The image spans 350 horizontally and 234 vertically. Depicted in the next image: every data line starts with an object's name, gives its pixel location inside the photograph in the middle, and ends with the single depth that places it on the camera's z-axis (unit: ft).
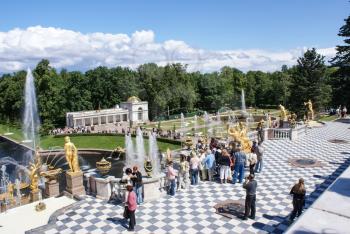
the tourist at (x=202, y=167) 50.78
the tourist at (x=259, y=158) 54.70
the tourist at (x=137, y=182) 40.88
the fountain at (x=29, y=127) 163.32
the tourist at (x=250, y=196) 36.40
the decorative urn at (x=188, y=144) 85.39
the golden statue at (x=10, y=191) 55.81
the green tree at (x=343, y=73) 122.83
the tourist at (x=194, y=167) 48.60
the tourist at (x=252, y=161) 51.65
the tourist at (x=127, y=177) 41.59
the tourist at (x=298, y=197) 35.83
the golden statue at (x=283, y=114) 90.81
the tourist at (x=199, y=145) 66.72
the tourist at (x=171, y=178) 44.65
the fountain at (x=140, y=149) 67.77
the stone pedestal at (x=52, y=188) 47.44
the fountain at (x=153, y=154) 53.38
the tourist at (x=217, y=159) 52.14
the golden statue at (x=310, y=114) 108.99
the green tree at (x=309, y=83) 155.84
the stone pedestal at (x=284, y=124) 89.19
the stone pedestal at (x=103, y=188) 44.34
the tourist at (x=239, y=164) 48.88
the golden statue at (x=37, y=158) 51.77
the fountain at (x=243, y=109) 233.76
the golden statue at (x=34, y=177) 49.75
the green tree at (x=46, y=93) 183.93
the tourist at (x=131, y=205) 35.19
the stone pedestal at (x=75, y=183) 45.83
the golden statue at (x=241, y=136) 59.57
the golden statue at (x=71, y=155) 46.34
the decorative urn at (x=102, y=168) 51.37
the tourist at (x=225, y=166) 49.34
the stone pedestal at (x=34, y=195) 49.20
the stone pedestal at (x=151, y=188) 43.57
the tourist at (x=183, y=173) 47.73
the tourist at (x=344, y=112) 125.49
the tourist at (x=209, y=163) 50.67
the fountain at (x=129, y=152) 81.24
